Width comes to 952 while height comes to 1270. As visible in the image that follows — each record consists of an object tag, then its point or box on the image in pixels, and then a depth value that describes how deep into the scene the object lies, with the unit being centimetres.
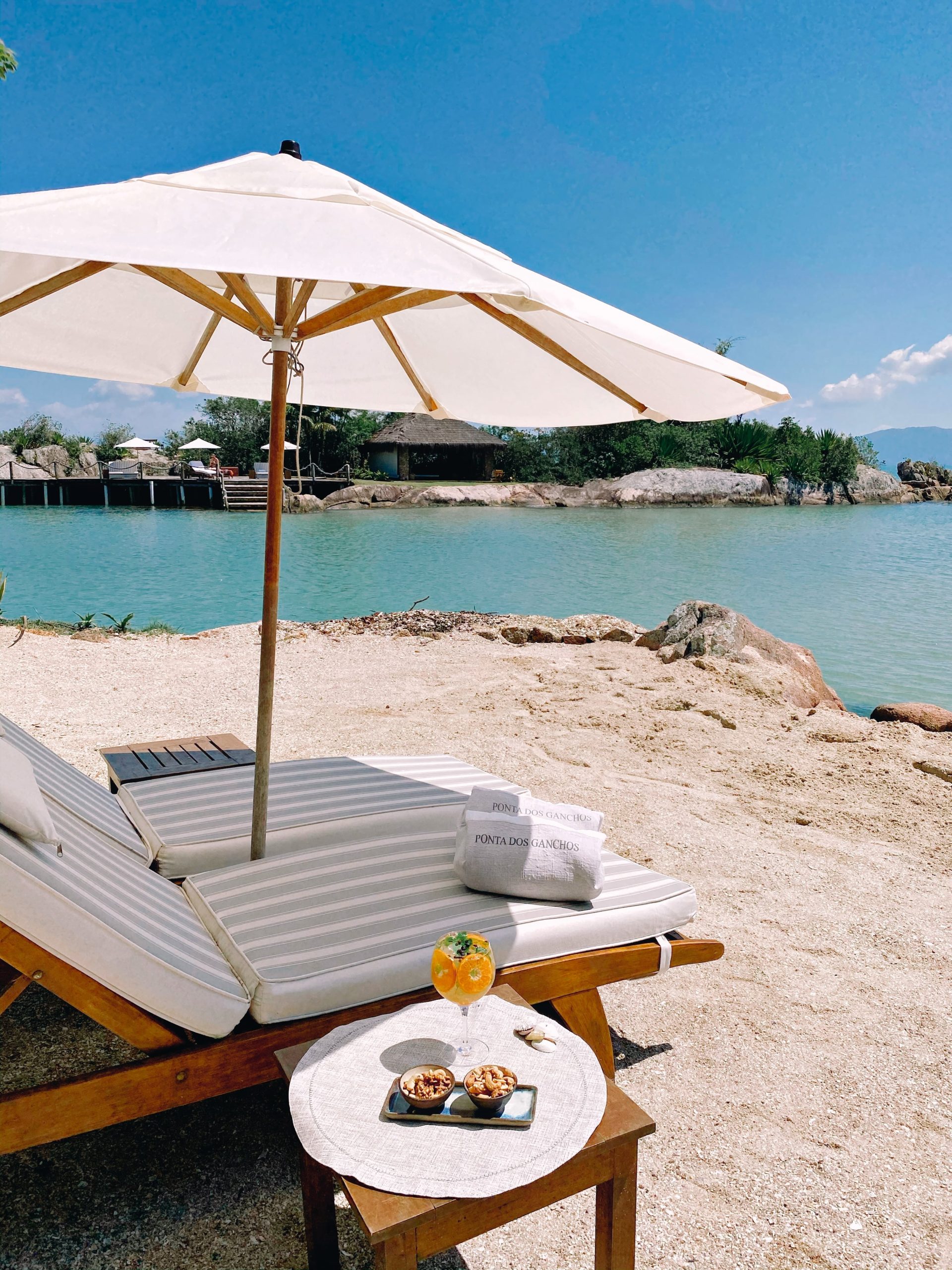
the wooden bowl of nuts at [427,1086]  132
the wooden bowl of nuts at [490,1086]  131
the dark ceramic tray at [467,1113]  131
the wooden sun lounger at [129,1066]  147
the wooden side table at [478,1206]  116
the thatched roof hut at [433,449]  3875
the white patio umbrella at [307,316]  161
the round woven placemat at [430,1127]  121
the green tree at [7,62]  916
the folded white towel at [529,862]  219
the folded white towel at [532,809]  232
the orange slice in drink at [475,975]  142
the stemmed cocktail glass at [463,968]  142
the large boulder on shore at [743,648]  700
